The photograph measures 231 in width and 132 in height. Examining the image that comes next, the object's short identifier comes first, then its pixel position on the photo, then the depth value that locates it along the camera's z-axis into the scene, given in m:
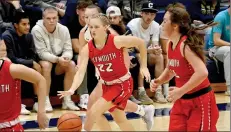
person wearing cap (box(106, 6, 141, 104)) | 10.60
